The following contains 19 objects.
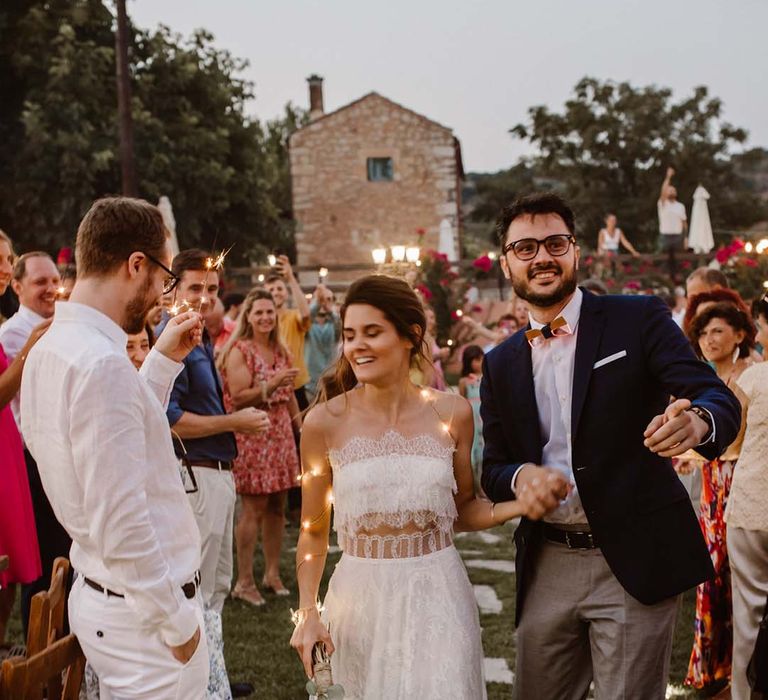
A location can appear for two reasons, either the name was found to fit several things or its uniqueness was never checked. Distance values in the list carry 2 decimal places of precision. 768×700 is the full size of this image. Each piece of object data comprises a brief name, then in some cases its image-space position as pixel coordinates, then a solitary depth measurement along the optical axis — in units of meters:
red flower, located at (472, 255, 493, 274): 12.92
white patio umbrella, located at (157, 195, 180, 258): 14.04
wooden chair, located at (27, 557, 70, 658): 2.29
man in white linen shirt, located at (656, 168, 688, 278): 17.52
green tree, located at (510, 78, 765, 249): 36.09
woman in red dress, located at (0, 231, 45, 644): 4.22
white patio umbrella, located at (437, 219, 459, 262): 20.66
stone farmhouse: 28.98
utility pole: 13.55
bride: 2.80
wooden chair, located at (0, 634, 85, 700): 1.90
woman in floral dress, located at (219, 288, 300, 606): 6.20
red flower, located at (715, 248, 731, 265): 10.70
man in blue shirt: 4.77
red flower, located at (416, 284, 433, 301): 11.73
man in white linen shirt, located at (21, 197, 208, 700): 2.22
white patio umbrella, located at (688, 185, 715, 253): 19.98
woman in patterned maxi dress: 4.63
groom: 2.74
